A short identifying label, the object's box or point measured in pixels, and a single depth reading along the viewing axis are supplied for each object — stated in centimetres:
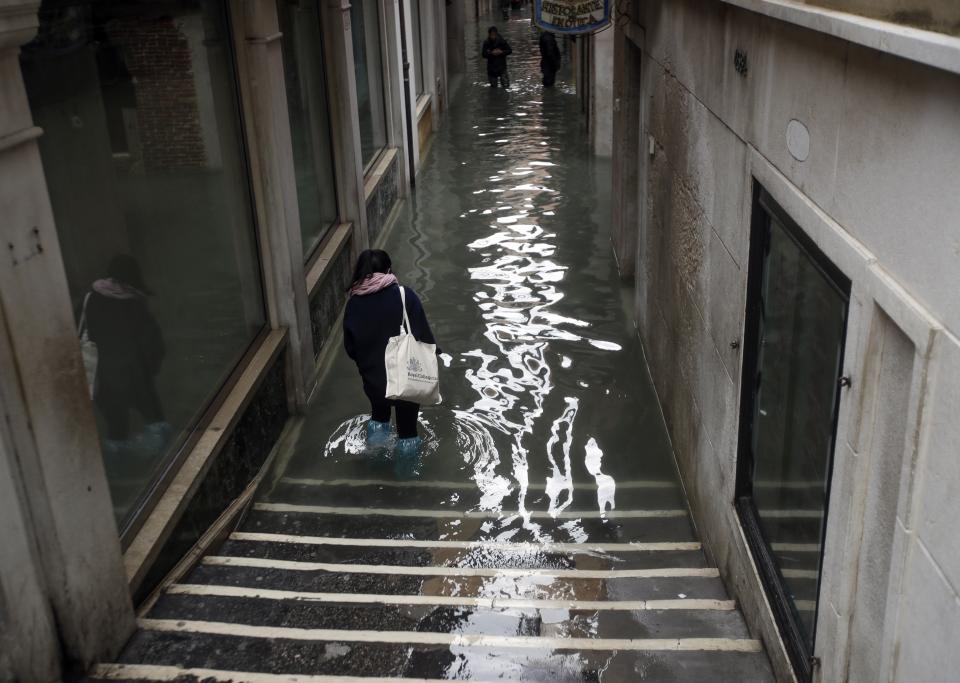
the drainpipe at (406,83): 1554
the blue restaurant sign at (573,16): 1009
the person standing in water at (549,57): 2508
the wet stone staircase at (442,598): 462
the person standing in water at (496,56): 2545
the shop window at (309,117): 919
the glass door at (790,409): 391
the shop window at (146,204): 499
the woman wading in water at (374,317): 700
